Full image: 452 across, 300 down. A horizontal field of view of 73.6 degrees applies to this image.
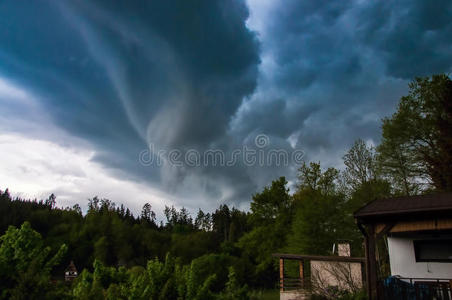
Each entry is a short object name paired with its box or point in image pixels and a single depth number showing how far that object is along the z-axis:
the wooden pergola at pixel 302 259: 16.89
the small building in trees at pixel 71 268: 48.00
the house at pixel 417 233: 8.81
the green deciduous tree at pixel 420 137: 19.56
